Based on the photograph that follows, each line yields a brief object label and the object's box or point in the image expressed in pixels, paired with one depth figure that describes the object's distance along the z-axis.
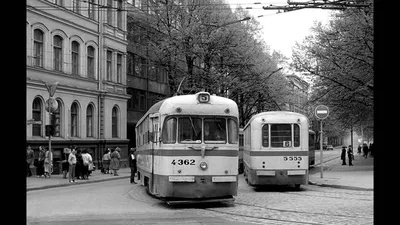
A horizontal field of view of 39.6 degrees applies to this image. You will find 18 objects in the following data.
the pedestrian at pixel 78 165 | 28.90
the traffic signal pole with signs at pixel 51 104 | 26.08
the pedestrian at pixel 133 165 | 25.57
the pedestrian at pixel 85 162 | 29.03
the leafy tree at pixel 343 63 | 31.05
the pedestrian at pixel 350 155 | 41.56
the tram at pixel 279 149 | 19.56
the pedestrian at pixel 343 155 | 43.94
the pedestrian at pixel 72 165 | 27.06
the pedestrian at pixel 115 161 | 33.09
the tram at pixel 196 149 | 14.28
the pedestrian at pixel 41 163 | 30.70
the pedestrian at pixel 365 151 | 60.54
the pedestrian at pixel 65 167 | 29.94
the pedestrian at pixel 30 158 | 29.89
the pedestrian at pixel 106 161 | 34.23
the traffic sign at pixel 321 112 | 24.56
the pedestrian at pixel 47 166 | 28.84
